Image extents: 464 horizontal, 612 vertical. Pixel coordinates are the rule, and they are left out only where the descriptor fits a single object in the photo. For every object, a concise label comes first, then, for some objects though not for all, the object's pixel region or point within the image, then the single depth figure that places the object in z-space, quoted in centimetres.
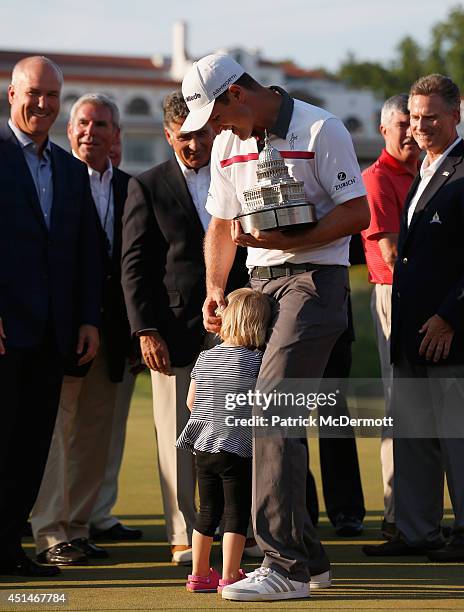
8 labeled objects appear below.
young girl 564
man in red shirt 755
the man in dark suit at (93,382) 691
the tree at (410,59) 9800
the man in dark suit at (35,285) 620
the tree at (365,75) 10477
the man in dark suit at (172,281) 671
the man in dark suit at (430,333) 663
